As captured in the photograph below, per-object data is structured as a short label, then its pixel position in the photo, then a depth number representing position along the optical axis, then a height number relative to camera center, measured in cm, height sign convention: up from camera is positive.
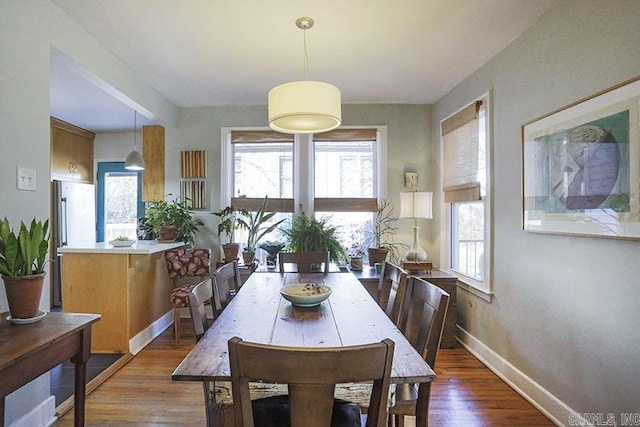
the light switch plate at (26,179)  191 +21
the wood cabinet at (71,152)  452 +87
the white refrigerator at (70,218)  436 -4
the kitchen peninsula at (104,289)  299 -63
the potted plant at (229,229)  385 -16
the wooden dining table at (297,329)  109 -48
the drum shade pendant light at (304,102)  190 +62
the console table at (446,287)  326 -71
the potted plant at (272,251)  366 -39
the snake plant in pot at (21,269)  151 -23
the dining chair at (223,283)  188 -43
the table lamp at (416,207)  353 +6
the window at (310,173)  410 +48
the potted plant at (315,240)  344 -26
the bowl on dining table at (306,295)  173 -42
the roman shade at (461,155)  316 +56
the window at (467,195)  303 +17
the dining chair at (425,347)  137 -58
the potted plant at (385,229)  409 -19
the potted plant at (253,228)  379 -15
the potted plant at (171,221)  378 -7
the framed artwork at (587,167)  166 +25
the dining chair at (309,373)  84 -39
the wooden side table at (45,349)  127 -54
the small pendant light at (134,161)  400 +62
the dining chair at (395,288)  197 -44
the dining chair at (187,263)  358 -50
